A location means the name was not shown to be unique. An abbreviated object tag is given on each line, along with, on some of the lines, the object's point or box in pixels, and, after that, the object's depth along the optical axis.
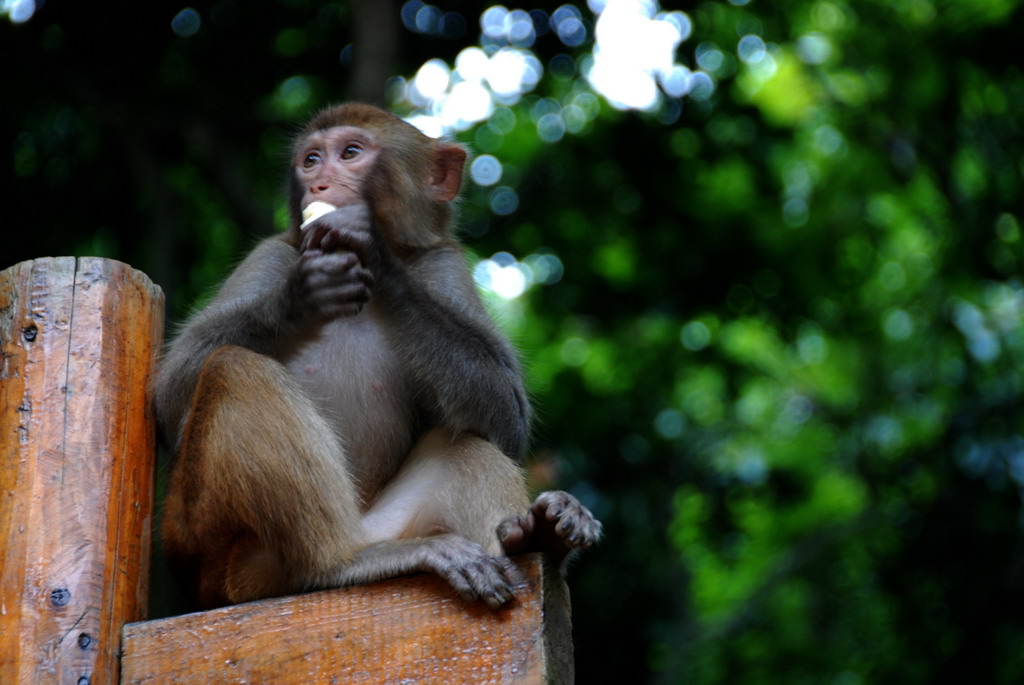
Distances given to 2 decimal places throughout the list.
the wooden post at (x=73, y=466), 6.29
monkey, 6.86
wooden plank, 5.90
